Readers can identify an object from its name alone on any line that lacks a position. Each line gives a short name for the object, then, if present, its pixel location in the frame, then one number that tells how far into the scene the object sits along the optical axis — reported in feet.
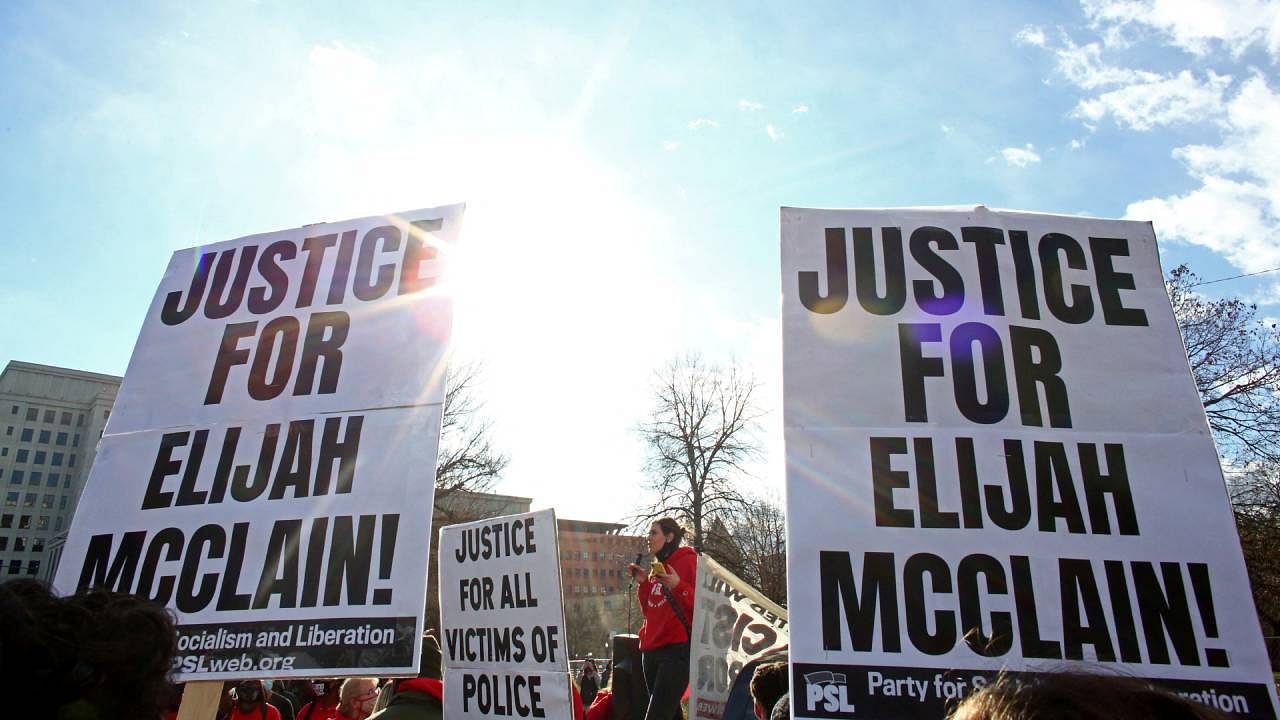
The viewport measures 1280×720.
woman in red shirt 18.06
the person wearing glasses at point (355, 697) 18.58
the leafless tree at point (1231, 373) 57.52
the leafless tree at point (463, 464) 86.48
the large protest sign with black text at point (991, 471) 7.61
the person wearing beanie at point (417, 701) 11.20
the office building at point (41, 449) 361.30
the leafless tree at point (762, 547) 86.22
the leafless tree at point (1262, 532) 57.06
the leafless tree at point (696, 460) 93.25
